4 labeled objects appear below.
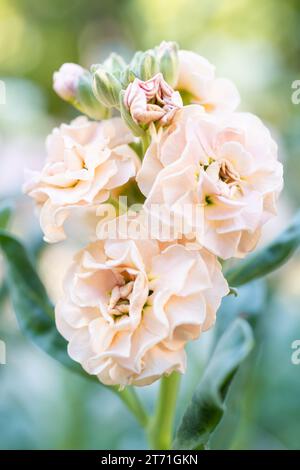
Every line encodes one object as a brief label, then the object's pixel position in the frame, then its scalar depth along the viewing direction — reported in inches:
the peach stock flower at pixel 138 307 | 10.0
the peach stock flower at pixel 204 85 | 11.0
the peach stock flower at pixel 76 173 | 10.4
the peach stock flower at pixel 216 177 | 10.1
